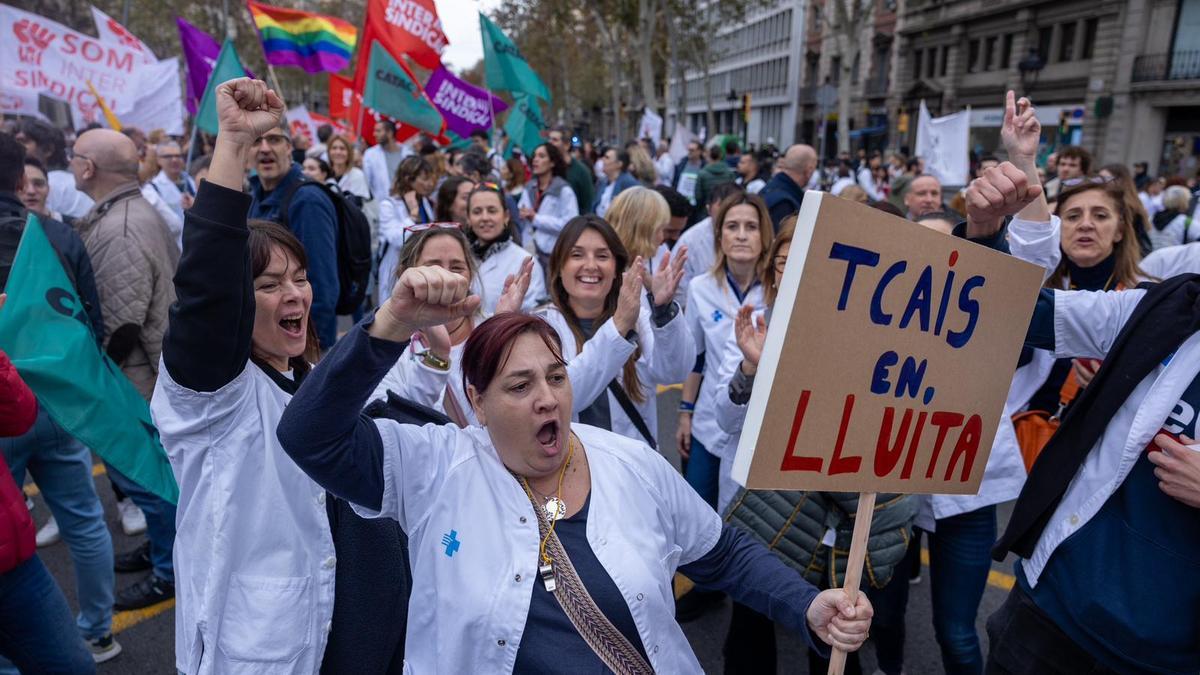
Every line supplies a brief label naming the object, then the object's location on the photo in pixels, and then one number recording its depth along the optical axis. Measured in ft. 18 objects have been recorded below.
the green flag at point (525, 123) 33.17
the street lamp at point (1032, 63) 62.59
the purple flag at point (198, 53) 29.66
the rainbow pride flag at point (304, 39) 33.96
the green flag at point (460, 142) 32.76
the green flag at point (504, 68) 30.12
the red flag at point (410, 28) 24.95
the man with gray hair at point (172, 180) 22.99
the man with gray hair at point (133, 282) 11.53
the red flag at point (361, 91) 24.86
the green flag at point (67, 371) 7.92
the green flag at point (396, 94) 24.04
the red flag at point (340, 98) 41.72
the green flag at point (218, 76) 18.01
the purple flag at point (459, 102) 27.86
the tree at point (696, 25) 99.66
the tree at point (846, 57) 75.25
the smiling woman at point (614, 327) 8.70
